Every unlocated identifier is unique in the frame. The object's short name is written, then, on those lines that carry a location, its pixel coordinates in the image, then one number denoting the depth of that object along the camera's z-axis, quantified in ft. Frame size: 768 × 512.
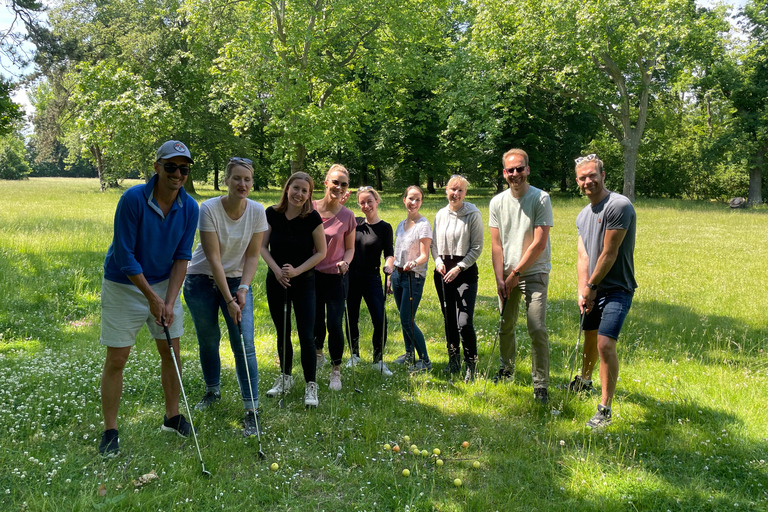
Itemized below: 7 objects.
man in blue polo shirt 11.89
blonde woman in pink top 17.37
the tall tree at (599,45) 81.51
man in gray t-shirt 14.03
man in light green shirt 16.26
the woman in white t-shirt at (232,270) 13.89
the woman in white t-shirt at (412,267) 19.22
